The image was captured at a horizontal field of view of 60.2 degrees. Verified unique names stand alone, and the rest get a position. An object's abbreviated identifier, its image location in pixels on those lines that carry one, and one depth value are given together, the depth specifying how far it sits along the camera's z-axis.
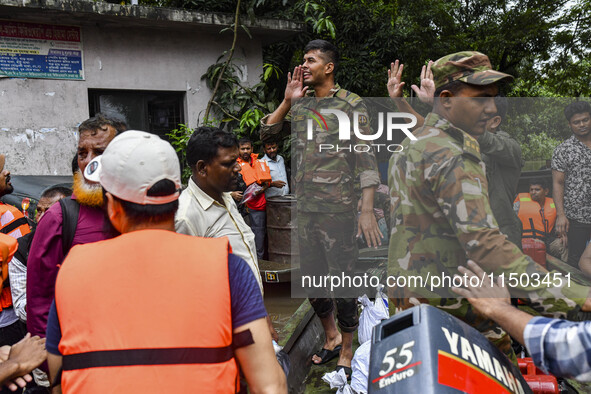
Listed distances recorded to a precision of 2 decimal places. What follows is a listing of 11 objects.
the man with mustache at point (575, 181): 4.68
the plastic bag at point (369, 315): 3.65
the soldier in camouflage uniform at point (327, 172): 3.53
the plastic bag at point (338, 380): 3.06
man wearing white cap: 1.24
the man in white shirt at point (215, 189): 2.60
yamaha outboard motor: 1.51
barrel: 5.82
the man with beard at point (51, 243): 2.11
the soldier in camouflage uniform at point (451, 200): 1.90
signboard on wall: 6.21
